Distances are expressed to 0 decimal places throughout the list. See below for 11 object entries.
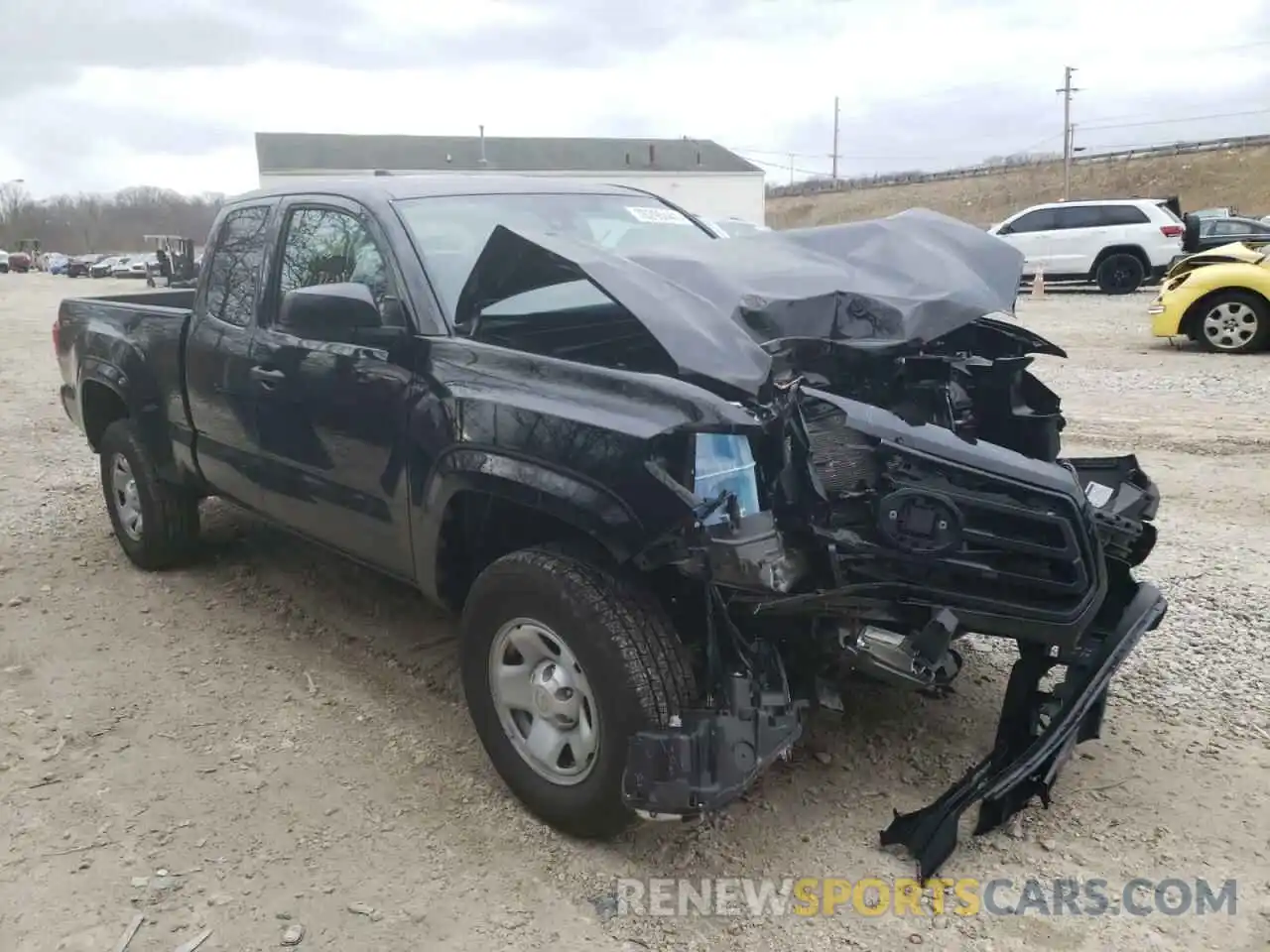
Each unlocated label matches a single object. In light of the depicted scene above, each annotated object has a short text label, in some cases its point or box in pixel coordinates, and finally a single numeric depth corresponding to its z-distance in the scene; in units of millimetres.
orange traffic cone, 19359
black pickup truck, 2695
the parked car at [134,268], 51344
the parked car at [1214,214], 21109
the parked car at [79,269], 55750
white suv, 19031
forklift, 30591
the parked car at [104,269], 54031
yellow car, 11312
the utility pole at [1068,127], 61875
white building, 54875
